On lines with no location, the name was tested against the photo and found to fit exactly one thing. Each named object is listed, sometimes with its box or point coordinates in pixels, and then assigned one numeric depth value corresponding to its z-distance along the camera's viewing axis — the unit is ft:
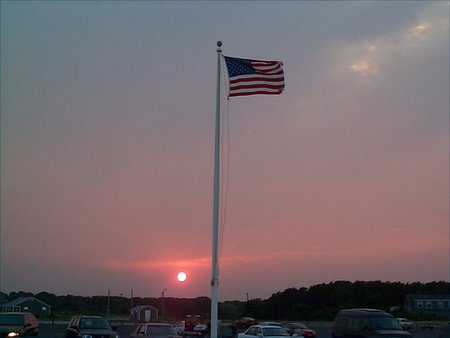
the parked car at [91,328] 89.61
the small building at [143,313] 236.51
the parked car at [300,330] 155.37
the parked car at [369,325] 91.35
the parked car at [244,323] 213.66
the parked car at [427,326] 208.18
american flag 58.59
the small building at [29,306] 229.66
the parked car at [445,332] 86.07
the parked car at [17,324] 92.63
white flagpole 53.16
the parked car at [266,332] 100.58
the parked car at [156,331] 84.89
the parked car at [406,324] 204.89
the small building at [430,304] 329.31
